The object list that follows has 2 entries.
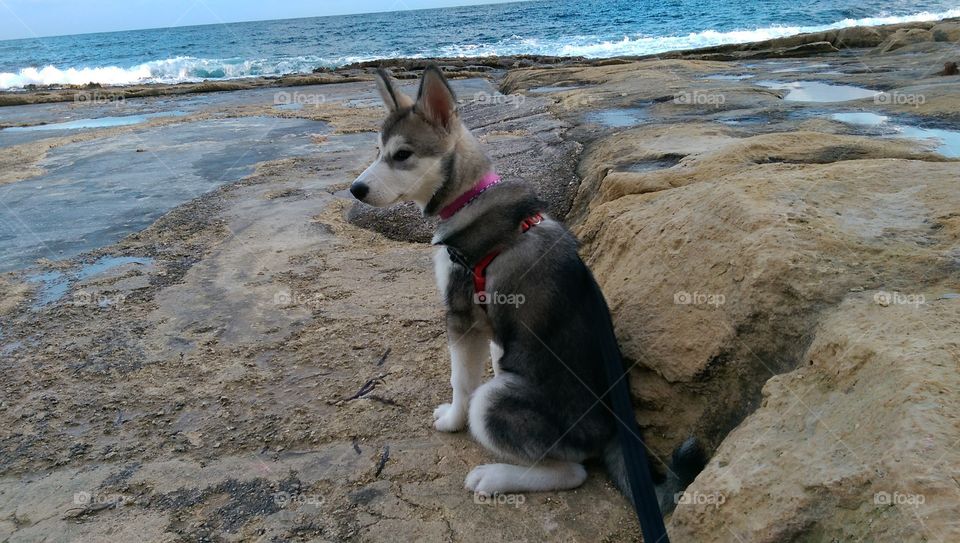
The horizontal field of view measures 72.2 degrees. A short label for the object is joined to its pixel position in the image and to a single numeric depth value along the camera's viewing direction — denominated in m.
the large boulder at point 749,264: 0.73
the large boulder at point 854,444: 0.46
